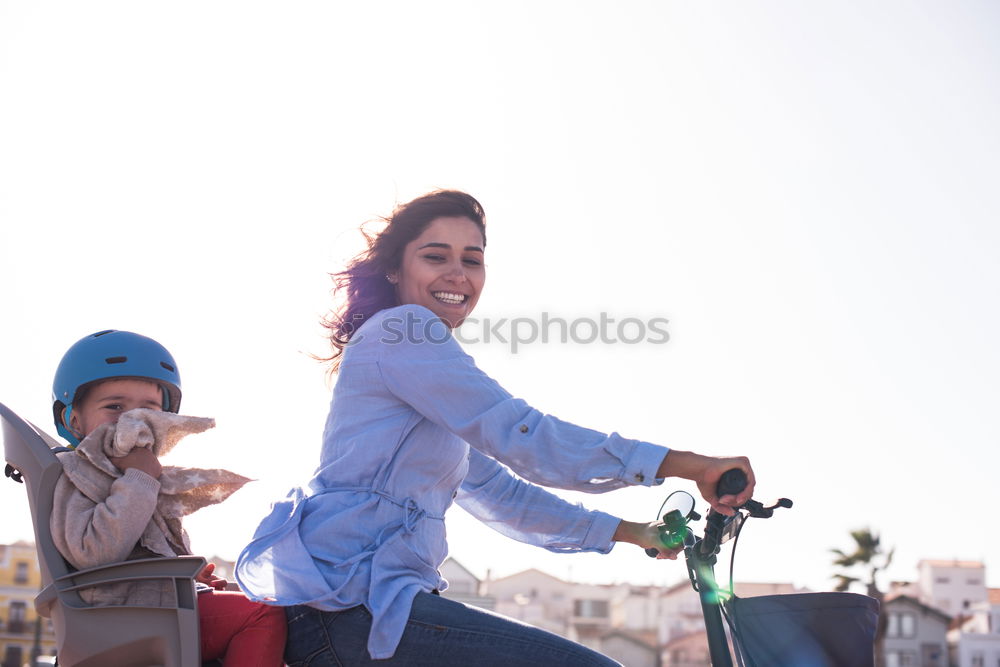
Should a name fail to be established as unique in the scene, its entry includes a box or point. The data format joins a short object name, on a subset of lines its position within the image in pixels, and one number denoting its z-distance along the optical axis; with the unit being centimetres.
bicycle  242
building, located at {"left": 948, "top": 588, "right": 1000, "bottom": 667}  6181
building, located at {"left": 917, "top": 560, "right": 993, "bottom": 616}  7269
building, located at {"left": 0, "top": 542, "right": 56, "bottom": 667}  4319
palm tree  4916
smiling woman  244
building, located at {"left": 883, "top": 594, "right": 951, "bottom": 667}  6325
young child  262
